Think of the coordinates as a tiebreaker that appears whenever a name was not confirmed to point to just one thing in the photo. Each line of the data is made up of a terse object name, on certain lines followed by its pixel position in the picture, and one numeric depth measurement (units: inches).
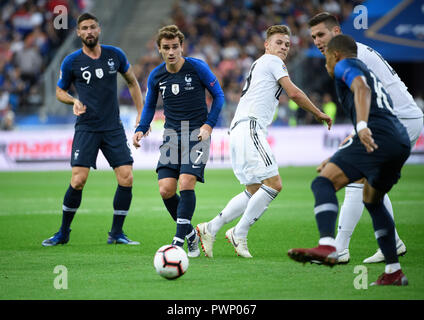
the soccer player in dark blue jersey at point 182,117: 605.3
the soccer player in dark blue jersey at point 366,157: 447.5
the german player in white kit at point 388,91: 567.2
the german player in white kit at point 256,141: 609.3
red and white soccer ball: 495.5
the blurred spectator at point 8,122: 1867.6
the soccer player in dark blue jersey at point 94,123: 694.5
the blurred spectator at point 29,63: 2037.4
